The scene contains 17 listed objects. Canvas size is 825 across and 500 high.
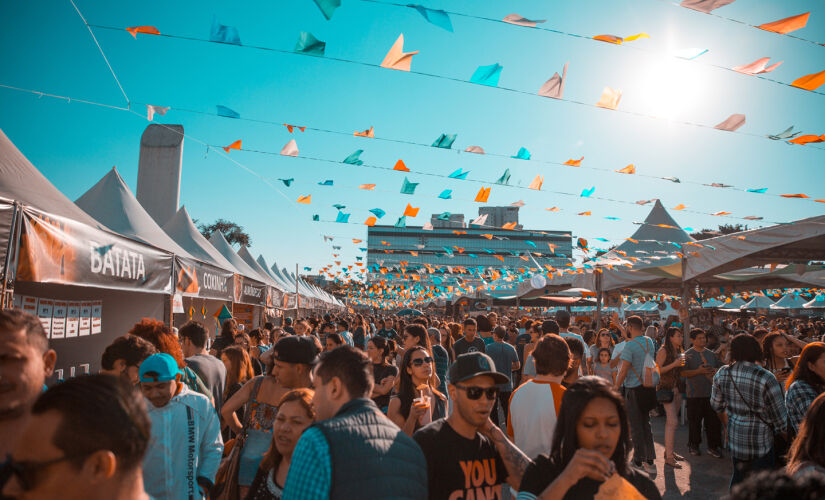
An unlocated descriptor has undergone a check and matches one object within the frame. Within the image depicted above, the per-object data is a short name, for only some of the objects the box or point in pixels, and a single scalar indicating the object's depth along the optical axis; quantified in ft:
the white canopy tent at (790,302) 79.36
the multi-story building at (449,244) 264.11
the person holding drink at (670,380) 21.54
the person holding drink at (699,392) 23.83
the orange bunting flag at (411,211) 34.86
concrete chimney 47.85
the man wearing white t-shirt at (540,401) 11.37
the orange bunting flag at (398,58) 17.20
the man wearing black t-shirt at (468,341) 25.04
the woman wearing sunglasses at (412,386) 12.85
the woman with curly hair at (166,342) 12.21
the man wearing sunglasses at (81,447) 4.07
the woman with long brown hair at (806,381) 12.44
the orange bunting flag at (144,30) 17.19
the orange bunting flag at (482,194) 30.60
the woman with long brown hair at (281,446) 8.77
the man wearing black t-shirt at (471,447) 7.97
